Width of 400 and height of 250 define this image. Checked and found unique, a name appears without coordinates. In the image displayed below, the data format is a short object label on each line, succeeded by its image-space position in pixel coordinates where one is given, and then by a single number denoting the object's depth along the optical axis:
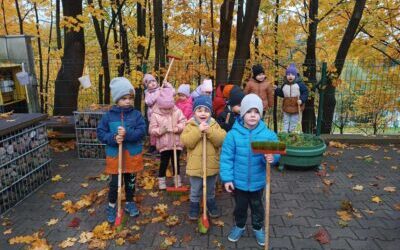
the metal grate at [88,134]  6.61
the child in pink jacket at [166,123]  4.97
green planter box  5.96
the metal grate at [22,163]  4.72
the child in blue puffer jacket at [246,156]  3.71
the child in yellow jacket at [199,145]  4.07
